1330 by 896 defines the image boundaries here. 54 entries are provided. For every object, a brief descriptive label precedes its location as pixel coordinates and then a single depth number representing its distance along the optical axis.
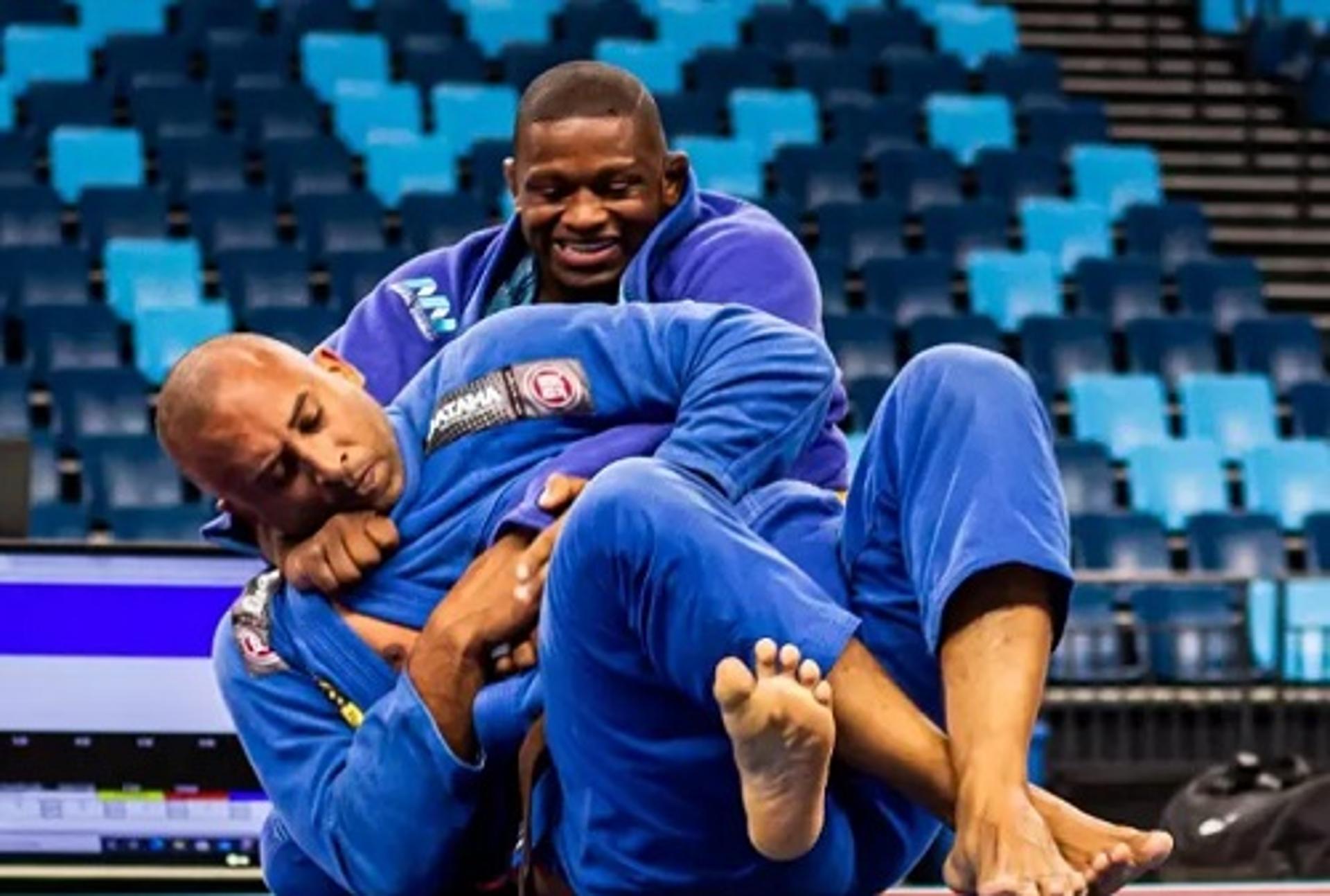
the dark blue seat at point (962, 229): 18.28
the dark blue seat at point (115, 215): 16.63
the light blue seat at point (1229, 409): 17.19
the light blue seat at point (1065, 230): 18.68
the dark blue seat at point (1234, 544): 15.63
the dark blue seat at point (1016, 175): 19.10
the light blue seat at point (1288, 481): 16.45
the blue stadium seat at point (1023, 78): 20.52
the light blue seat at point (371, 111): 18.33
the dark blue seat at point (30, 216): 16.46
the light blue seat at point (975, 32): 21.04
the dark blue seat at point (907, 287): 17.32
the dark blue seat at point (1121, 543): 15.20
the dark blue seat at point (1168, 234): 18.98
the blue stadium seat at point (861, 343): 16.41
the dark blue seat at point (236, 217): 16.86
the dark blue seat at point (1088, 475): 15.86
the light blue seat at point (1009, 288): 17.77
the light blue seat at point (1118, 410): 16.83
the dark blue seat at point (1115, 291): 18.09
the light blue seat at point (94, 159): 17.19
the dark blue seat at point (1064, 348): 17.11
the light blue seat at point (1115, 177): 19.58
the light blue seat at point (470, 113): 18.46
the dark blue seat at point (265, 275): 16.07
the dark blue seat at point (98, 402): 14.79
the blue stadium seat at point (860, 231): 17.85
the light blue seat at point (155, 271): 16.08
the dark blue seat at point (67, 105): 17.65
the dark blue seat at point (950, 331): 16.59
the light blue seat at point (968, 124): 19.61
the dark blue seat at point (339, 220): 16.89
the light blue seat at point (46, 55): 18.25
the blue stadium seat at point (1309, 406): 17.34
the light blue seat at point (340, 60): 18.80
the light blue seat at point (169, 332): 15.43
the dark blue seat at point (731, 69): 19.46
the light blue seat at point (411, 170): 17.84
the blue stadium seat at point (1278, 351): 17.95
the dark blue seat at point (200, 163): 17.29
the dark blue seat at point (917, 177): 18.80
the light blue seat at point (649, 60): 19.06
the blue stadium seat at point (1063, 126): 19.98
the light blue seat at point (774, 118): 19.05
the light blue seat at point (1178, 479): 16.23
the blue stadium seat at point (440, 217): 16.75
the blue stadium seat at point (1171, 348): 17.67
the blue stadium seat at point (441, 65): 19.13
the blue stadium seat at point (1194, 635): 13.17
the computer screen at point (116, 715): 7.48
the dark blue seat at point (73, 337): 15.28
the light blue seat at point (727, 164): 17.87
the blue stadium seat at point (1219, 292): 18.43
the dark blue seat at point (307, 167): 17.48
